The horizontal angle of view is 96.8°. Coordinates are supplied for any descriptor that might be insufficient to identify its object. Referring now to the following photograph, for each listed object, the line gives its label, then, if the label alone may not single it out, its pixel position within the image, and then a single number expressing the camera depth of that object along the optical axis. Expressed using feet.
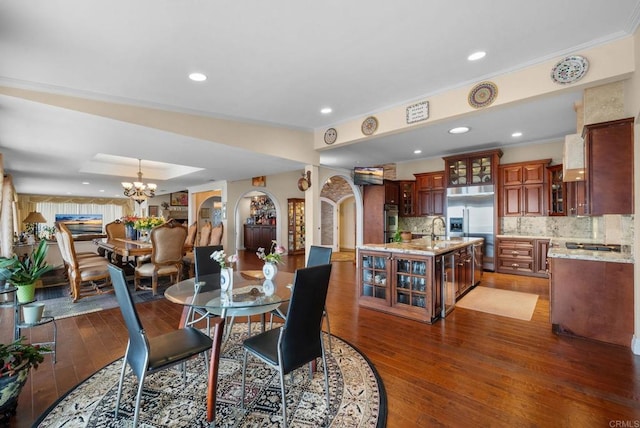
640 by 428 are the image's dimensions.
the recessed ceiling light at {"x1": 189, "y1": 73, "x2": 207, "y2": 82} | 9.24
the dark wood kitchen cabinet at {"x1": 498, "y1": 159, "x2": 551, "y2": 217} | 18.40
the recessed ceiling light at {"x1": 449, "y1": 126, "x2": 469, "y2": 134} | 15.04
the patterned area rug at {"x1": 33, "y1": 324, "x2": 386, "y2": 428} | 5.68
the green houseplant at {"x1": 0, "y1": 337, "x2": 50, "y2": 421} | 5.43
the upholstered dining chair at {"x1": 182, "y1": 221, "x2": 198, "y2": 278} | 18.68
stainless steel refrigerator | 19.58
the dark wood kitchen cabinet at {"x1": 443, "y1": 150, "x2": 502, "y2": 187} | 19.48
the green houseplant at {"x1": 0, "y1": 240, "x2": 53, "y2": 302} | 7.74
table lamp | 28.45
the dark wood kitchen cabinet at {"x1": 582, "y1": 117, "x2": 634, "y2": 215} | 8.36
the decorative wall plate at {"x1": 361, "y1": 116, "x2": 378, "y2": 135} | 13.47
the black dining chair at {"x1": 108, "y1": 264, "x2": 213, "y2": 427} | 5.18
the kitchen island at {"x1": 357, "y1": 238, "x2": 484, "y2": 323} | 11.05
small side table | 7.51
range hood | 9.98
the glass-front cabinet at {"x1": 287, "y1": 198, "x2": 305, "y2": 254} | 32.01
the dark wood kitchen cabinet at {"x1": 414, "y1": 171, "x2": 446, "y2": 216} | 22.49
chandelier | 20.95
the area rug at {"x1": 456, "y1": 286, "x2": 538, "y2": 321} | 11.99
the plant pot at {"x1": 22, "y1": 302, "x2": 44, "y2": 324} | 7.55
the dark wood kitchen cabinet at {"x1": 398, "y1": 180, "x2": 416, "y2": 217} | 24.21
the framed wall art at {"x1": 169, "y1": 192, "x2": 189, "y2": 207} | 42.22
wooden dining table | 14.93
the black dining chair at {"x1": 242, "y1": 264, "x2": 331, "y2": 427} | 5.41
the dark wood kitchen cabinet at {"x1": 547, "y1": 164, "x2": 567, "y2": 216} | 17.85
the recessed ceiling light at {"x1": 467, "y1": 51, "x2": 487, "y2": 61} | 8.50
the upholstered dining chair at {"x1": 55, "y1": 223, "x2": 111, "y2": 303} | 13.34
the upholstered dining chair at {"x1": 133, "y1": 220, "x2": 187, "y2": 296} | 14.46
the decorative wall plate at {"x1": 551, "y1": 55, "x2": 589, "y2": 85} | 8.51
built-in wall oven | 23.26
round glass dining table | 6.39
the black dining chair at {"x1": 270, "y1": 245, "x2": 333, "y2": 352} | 8.72
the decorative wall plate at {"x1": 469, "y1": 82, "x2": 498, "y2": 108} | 10.04
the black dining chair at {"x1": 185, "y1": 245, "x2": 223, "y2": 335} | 8.88
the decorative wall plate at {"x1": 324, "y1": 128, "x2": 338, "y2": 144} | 15.34
